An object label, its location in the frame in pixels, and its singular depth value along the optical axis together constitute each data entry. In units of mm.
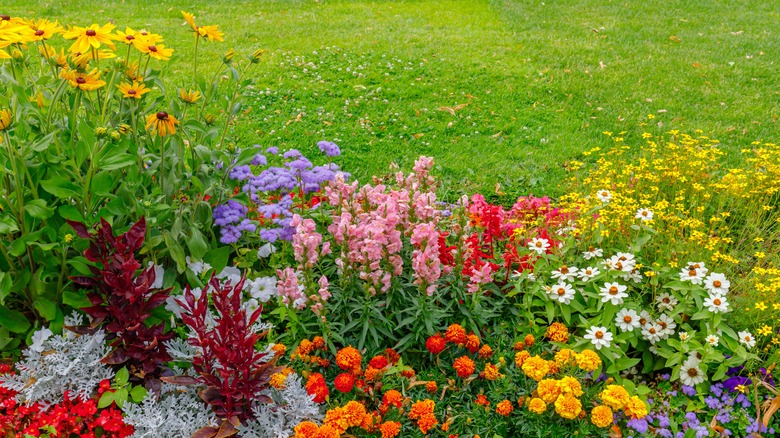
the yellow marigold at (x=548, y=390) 2463
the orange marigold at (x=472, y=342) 2764
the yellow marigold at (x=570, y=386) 2459
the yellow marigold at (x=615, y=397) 2482
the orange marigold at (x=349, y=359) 2590
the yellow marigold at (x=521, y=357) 2682
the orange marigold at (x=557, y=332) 2871
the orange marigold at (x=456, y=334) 2740
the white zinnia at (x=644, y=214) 3188
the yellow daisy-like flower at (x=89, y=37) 2588
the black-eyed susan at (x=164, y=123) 2613
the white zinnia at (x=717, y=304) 2848
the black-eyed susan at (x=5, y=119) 2342
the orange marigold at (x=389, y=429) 2410
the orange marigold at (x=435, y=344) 2711
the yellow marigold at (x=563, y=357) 2672
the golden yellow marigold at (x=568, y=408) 2414
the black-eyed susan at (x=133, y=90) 2654
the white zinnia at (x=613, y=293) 2859
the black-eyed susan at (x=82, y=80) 2521
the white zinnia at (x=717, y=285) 2904
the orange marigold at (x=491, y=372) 2672
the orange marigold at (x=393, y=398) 2502
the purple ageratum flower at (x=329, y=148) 3633
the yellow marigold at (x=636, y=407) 2495
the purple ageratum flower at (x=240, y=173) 3206
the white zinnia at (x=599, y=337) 2795
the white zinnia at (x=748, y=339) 2848
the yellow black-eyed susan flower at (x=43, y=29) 2635
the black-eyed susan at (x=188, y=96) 2754
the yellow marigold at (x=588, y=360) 2598
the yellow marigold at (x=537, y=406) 2445
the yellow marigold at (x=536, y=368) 2559
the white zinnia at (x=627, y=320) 2877
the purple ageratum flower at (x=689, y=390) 2832
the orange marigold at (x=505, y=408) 2539
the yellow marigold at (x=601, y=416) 2445
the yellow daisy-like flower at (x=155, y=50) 2717
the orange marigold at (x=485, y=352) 2791
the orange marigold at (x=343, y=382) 2545
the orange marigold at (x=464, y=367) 2648
